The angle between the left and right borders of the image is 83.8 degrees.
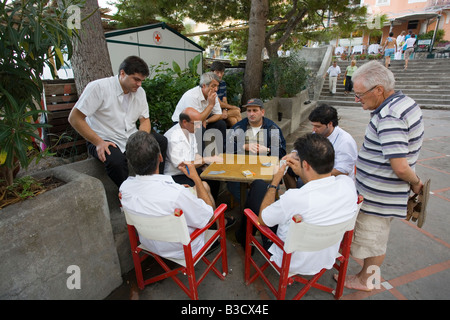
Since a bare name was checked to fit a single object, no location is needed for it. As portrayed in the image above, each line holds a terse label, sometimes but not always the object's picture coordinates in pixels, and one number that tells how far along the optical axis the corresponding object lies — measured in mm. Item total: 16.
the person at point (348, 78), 12023
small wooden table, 2514
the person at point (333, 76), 12250
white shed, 5660
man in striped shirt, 1751
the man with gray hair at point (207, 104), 3582
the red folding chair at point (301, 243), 1537
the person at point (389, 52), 13355
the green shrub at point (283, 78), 7221
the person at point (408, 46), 13688
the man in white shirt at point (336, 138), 2539
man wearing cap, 3330
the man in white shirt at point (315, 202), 1549
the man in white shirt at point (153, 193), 1646
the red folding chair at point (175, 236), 1614
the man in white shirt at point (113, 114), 2471
